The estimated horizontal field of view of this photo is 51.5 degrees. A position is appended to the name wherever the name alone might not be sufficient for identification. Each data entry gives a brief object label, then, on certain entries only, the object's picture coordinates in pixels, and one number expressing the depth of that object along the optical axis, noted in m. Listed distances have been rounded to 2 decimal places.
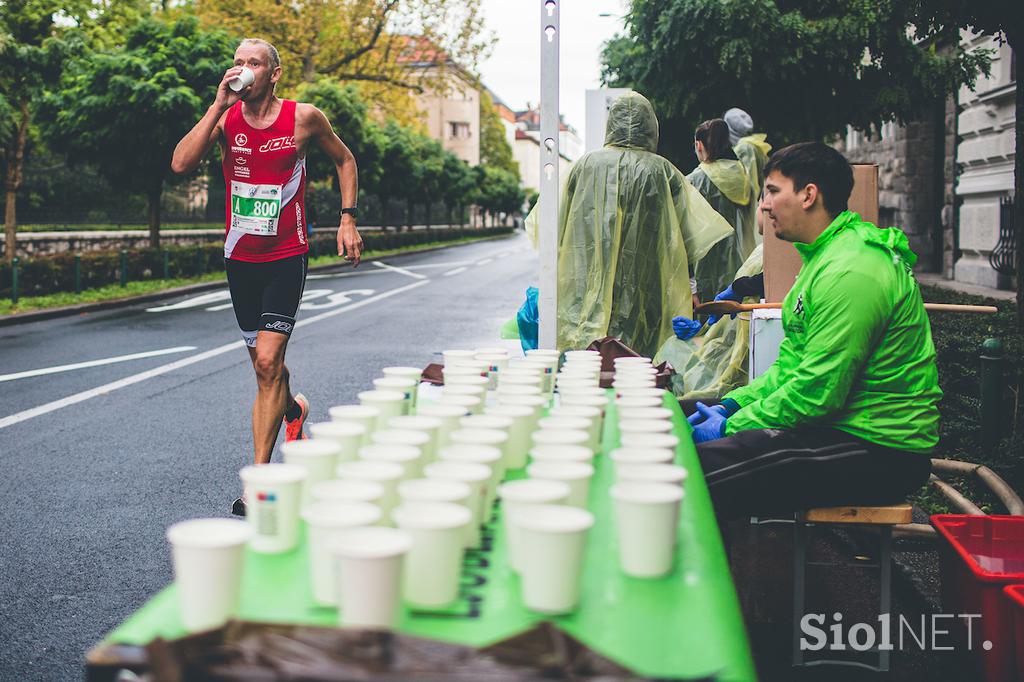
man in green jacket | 3.12
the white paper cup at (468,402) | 2.47
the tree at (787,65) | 13.63
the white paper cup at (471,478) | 1.73
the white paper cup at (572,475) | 1.83
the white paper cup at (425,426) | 2.13
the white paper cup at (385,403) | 2.43
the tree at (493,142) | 102.31
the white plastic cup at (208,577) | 1.43
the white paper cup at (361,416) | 2.23
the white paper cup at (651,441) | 2.07
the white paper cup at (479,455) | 1.91
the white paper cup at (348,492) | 1.62
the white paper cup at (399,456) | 1.88
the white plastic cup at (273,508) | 1.70
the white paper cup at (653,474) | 1.78
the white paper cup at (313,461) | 1.86
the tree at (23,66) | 19.50
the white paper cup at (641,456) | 1.93
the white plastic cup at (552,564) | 1.47
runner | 4.77
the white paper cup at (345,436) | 2.03
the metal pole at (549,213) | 4.90
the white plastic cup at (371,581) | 1.37
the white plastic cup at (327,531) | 1.49
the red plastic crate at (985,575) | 2.98
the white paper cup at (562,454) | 1.97
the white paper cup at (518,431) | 2.28
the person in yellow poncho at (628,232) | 6.14
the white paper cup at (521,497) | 1.58
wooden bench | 3.25
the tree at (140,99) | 18.78
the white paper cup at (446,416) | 2.25
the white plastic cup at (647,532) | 1.62
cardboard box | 5.44
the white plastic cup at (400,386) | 2.67
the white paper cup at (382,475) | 1.73
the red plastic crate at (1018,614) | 2.83
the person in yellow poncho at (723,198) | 7.46
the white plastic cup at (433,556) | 1.49
